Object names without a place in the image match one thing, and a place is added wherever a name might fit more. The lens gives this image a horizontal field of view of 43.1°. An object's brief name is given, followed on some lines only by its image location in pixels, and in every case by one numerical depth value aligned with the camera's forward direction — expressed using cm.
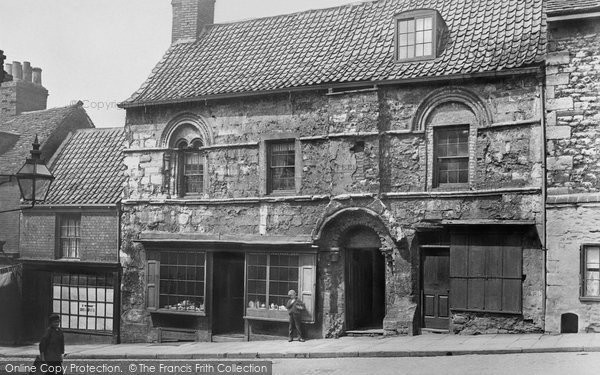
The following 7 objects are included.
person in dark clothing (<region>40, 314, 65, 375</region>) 1397
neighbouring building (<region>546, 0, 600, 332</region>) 1745
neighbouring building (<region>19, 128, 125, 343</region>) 2459
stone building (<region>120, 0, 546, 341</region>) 1873
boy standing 2053
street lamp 1473
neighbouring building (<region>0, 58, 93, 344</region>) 2594
